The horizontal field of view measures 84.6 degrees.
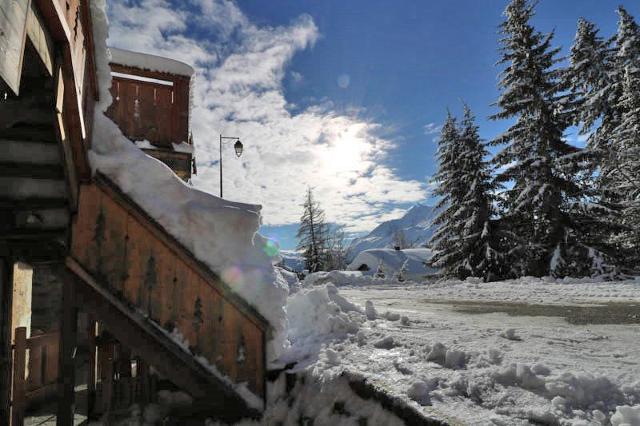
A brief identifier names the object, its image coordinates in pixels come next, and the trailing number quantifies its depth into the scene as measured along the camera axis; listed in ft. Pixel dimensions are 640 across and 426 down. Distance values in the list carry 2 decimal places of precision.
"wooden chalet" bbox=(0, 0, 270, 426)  12.31
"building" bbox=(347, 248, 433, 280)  122.28
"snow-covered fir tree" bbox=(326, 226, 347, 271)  166.30
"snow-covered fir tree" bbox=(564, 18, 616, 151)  63.62
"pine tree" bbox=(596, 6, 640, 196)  59.00
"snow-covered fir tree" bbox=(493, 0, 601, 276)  49.49
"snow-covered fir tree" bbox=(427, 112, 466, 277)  66.28
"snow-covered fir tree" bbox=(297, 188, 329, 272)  136.26
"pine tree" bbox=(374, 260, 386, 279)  104.83
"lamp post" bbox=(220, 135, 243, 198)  50.39
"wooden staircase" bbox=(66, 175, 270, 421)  13.09
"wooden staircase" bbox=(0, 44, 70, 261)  9.86
